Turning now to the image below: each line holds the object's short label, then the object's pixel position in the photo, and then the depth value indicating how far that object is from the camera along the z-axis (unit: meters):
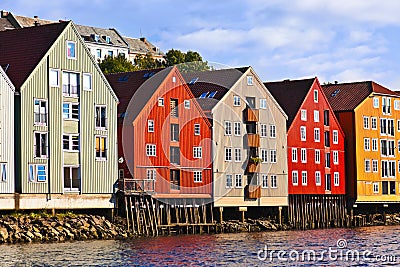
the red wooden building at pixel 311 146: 103.25
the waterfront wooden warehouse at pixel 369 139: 111.88
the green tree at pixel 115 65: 131.38
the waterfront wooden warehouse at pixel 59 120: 73.31
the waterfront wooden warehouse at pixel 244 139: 93.44
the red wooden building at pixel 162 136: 83.56
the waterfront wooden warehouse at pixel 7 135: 71.50
